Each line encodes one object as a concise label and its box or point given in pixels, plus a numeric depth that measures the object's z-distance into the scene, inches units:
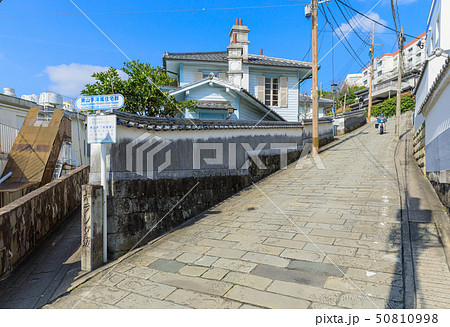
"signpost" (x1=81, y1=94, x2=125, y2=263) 211.6
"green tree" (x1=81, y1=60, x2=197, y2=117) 350.3
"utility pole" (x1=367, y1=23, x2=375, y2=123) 1201.3
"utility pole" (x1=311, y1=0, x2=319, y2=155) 565.0
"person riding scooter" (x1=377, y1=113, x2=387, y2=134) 882.1
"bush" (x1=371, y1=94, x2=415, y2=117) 1493.2
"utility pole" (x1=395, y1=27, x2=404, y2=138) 765.2
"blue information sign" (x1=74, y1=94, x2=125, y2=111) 209.2
